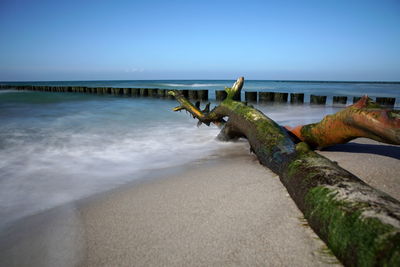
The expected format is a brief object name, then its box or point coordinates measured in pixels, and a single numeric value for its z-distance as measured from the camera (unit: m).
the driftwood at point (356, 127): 2.35
